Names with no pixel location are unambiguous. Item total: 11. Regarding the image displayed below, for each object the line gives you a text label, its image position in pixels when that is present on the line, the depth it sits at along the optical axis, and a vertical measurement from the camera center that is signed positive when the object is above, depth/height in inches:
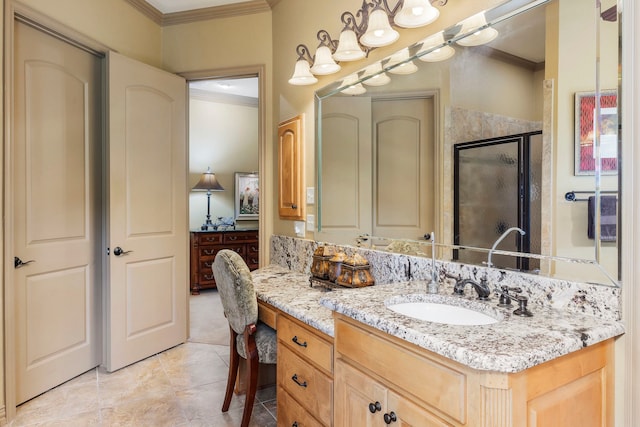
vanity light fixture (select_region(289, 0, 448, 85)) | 66.4 +34.8
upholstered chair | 73.5 -21.3
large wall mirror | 44.3 +9.8
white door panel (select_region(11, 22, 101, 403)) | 88.9 +0.1
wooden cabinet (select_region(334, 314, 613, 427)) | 32.9 -17.7
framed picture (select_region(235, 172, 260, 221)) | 222.4 +7.9
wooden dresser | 193.8 -20.0
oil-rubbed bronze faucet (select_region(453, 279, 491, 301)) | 51.6 -11.0
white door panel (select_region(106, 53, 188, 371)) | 106.8 -0.6
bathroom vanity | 32.9 -16.1
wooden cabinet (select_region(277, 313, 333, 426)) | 56.8 -26.7
